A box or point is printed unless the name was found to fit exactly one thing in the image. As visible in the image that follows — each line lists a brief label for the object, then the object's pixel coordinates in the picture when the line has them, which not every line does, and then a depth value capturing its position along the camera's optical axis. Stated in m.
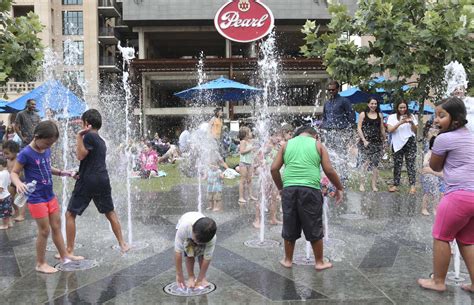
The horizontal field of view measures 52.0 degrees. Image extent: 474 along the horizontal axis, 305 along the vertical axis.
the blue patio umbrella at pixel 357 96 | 13.25
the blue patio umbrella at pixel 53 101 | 13.47
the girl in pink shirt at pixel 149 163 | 13.14
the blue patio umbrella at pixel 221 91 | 16.66
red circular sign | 32.09
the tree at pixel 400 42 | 8.59
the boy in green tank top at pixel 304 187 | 4.59
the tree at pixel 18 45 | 7.87
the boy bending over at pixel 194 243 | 3.76
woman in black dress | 9.23
